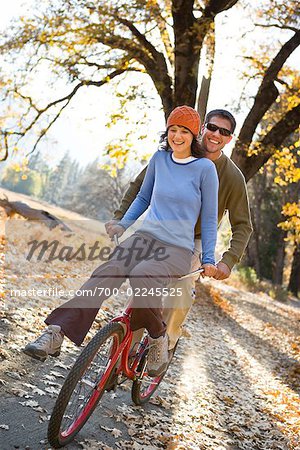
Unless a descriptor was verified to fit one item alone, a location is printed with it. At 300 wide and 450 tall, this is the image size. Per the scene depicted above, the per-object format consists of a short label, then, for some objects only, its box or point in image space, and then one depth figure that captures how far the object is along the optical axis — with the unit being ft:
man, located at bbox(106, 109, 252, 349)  14.75
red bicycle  10.92
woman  12.33
